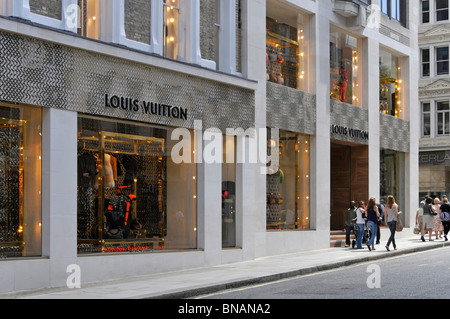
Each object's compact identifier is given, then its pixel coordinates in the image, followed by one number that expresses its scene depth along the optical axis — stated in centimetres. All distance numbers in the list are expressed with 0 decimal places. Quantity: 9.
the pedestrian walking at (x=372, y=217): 2448
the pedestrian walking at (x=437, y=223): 3036
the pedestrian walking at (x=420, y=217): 3045
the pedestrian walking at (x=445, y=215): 3052
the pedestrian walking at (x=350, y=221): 2559
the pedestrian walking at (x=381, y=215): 2794
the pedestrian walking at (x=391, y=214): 2487
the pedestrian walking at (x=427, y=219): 2948
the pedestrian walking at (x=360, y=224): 2478
